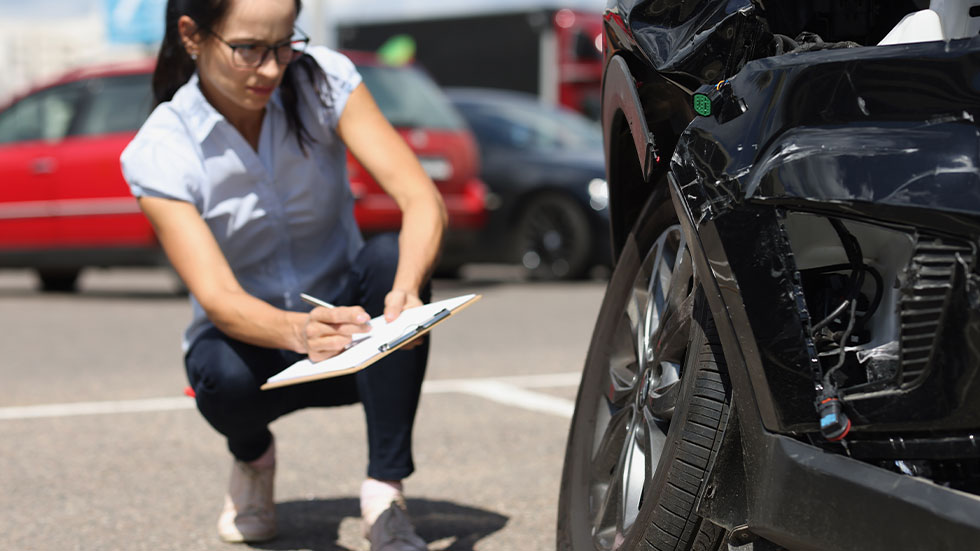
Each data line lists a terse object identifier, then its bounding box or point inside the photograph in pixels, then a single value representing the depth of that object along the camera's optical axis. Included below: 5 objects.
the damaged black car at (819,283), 1.67
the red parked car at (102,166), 10.11
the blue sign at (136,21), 18.78
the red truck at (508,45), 18.20
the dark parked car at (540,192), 11.28
